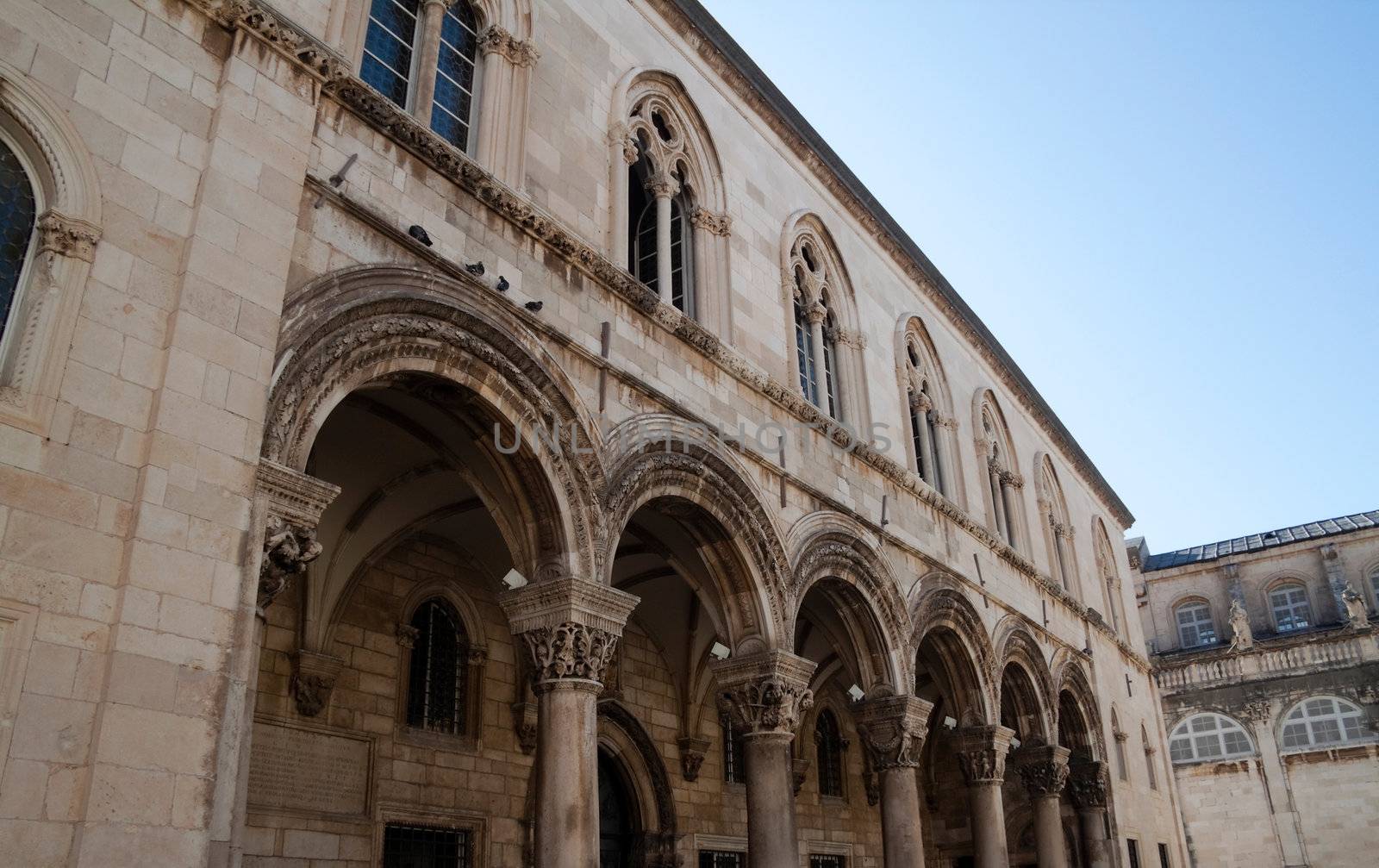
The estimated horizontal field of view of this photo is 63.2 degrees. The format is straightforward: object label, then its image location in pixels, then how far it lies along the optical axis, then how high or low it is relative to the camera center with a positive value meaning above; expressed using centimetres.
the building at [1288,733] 2903 +393
